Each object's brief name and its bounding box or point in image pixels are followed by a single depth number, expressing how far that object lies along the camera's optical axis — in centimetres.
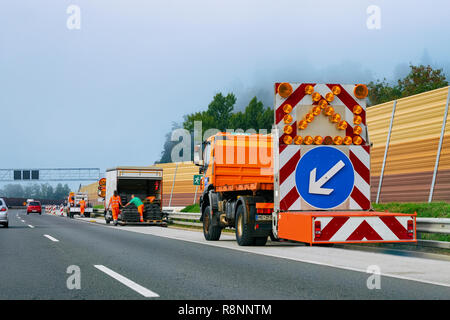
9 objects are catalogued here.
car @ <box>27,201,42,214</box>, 7056
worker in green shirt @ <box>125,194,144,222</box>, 2969
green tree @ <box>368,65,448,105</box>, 5662
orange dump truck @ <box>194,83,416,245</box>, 1205
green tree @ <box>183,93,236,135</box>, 9749
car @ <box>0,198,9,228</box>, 2531
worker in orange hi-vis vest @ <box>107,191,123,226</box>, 3090
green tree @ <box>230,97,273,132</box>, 9106
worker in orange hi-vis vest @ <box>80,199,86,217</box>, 5324
